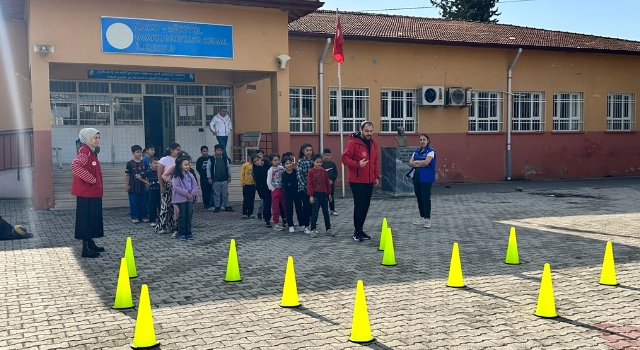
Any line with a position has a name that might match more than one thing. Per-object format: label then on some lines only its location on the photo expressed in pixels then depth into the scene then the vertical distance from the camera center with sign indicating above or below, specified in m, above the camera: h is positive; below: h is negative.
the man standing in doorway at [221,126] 16.88 +0.59
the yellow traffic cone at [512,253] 8.20 -1.51
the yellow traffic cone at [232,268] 7.33 -1.48
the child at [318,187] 10.35 -0.72
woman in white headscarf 8.71 -0.61
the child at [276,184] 11.41 -0.71
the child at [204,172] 14.50 -0.59
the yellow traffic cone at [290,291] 6.18 -1.49
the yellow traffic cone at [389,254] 8.16 -1.49
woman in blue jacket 11.11 -0.48
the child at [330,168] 13.04 -0.49
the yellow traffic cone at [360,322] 5.09 -1.50
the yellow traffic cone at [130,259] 7.67 -1.42
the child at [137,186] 12.23 -0.76
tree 44.31 +9.95
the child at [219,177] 14.03 -0.70
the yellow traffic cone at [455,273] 6.97 -1.51
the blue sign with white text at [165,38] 14.61 +2.77
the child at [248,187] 12.84 -0.87
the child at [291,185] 11.01 -0.71
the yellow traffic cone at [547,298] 5.79 -1.51
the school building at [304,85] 14.77 +2.00
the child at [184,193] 10.26 -0.77
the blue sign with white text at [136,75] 17.86 +2.22
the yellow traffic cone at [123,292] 6.08 -1.46
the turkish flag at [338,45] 16.92 +2.83
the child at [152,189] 12.12 -0.82
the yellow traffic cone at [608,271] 7.09 -1.53
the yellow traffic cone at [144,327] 4.93 -1.46
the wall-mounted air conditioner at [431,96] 20.92 +1.67
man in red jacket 9.78 -0.36
